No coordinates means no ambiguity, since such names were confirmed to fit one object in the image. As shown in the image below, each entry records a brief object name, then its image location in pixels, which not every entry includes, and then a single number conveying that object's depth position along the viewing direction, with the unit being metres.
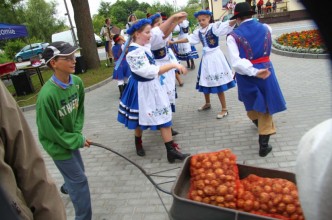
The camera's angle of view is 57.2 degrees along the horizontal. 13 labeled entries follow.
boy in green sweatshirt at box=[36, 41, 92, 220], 2.53
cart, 1.95
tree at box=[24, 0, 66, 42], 37.78
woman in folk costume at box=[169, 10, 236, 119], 5.48
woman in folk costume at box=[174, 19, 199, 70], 9.75
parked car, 27.80
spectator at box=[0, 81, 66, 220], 1.31
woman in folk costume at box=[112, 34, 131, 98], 7.73
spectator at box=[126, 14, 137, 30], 8.25
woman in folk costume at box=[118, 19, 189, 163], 3.79
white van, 28.17
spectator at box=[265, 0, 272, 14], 27.91
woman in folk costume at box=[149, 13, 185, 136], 4.51
